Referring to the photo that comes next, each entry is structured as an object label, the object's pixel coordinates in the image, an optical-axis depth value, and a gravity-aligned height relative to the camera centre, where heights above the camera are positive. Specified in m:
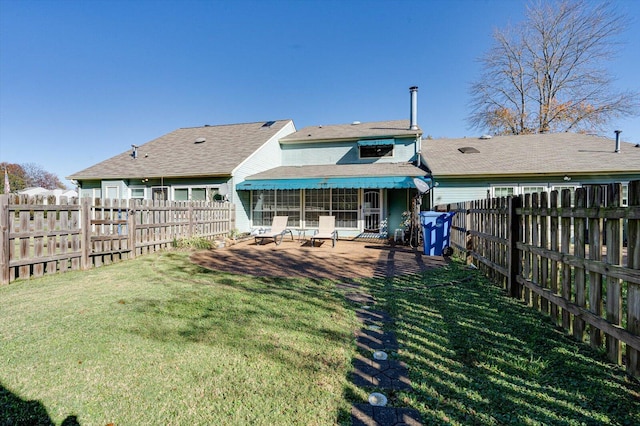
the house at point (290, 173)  14.09 +1.59
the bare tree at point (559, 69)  22.72 +11.25
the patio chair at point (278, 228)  12.02 -1.04
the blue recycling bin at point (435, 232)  9.27 -0.90
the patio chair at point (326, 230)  11.27 -1.05
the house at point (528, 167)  12.40 +1.63
